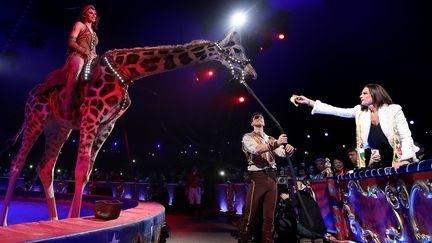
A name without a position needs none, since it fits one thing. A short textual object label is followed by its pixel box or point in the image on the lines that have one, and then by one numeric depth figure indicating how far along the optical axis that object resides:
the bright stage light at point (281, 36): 10.52
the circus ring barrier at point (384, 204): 2.60
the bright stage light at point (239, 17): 9.02
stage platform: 1.63
